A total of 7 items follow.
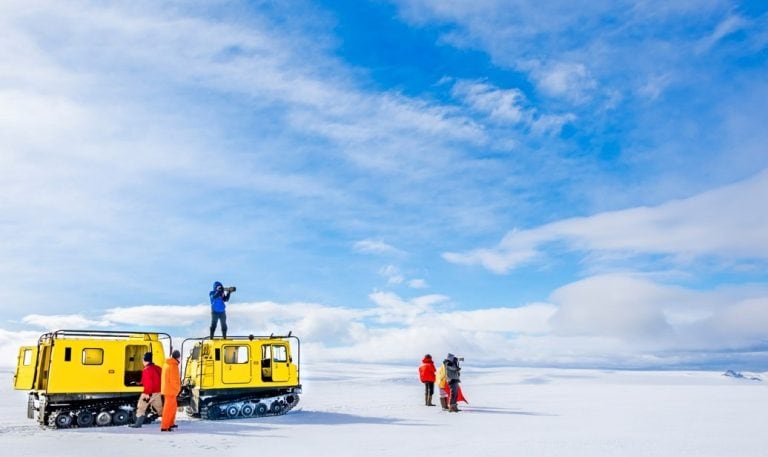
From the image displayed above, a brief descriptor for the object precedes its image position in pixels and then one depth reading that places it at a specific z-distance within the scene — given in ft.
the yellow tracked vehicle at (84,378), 59.47
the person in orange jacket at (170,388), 54.80
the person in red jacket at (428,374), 77.30
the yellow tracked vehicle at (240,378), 65.92
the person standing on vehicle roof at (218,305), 69.26
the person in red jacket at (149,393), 58.39
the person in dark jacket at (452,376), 71.05
